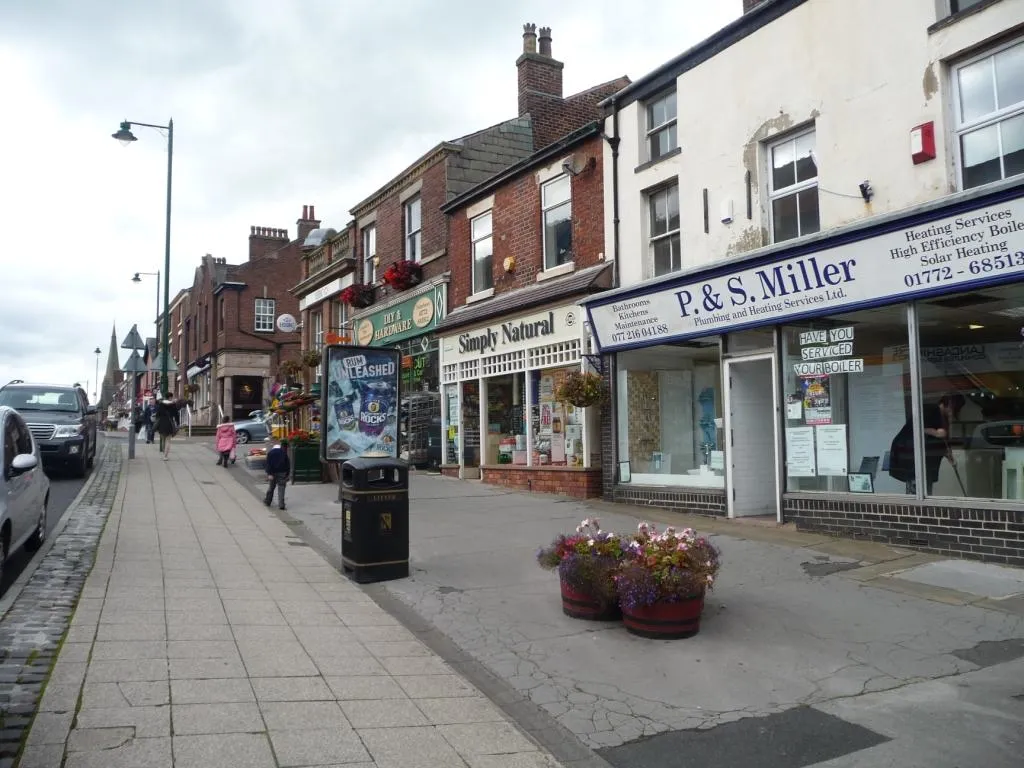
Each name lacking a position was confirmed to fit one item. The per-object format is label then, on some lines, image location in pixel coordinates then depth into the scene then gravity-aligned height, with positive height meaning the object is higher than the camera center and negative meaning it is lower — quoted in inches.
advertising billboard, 556.7 +29.2
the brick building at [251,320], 1763.0 +275.6
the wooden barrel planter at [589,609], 271.7 -55.3
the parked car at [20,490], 291.0 -16.0
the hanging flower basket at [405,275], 839.1 +174.0
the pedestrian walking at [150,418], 1234.0 +46.4
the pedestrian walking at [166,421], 889.5 +28.6
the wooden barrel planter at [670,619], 248.5 -54.0
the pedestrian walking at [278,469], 549.6 -15.4
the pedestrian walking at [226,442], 844.0 +4.9
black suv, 616.7 +22.9
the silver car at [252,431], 1266.0 +24.0
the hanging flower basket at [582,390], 542.3 +34.6
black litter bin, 340.5 -31.3
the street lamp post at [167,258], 949.8 +223.6
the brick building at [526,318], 583.5 +99.2
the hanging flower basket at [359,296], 952.3 +174.2
